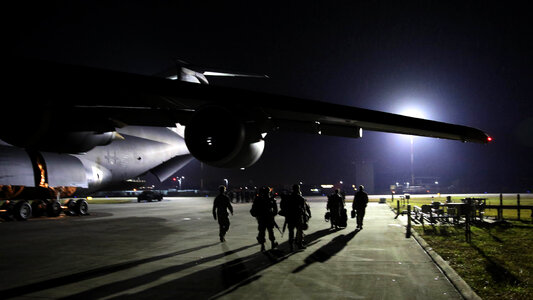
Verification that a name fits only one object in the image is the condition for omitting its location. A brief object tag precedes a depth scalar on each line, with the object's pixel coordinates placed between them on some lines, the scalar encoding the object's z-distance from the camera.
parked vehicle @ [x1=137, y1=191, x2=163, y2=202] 46.94
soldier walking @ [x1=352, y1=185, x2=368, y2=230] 15.83
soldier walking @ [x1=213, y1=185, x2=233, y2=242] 12.13
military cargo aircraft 5.51
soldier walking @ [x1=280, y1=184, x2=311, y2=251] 10.77
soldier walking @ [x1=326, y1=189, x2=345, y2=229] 15.59
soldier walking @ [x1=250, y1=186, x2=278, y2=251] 10.82
